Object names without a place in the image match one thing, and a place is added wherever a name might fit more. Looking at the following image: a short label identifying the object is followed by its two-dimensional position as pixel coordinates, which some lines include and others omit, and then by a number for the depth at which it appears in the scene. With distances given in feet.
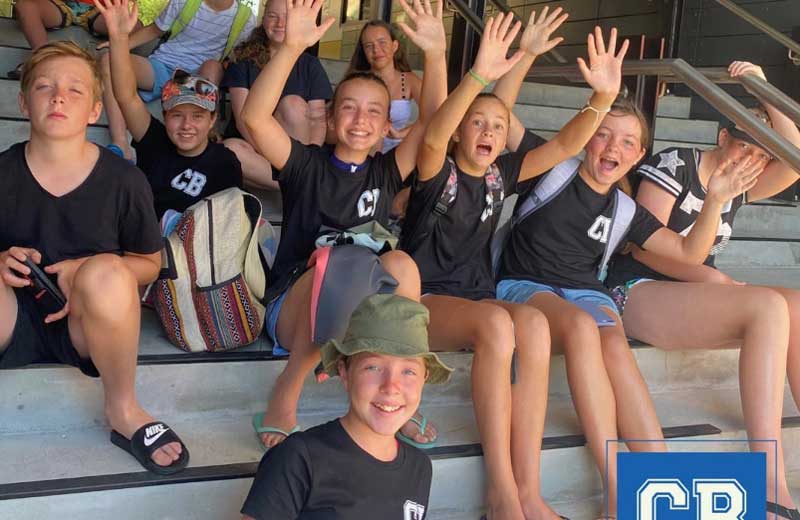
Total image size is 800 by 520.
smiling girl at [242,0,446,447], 7.41
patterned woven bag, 7.79
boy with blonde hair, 6.66
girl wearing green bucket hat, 5.33
